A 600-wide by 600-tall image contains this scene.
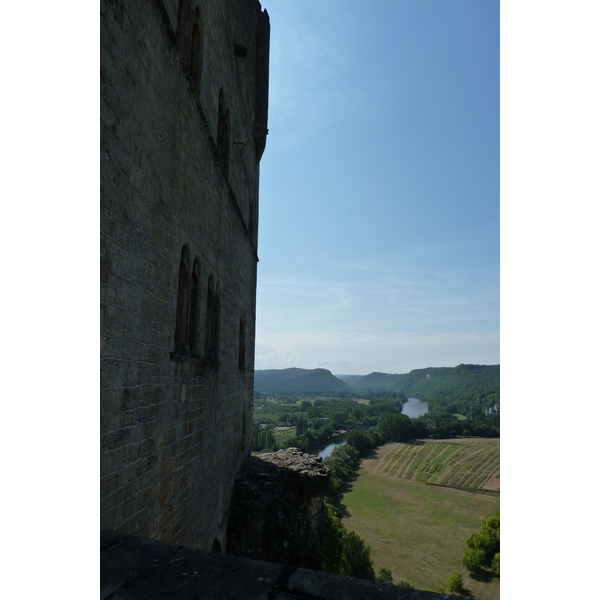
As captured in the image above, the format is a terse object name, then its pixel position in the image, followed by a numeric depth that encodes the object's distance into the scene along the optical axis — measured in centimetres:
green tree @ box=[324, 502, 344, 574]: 1698
